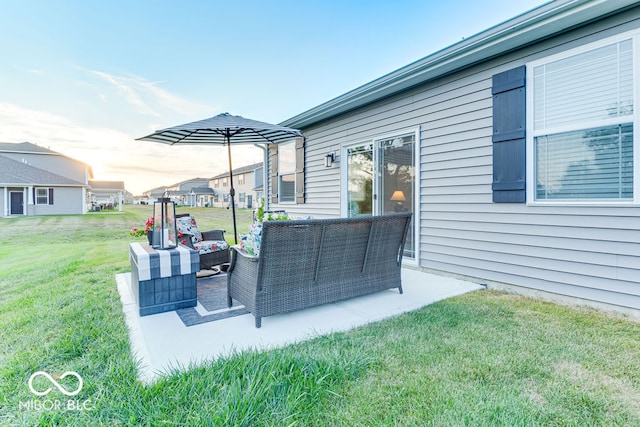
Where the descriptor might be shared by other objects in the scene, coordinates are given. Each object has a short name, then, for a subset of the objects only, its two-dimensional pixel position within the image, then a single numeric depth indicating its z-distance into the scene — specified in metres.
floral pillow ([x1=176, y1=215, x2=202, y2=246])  4.42
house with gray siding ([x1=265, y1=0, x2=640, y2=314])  2.84
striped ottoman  2.80
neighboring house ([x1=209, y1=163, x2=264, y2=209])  31.74
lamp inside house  4.94
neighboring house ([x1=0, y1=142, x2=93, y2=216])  14.86
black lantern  3.15
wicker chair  4.09
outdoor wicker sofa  2.47
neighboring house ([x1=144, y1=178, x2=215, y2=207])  40.91
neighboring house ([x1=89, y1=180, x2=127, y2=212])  28.94
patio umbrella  3.99
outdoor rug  2.77
